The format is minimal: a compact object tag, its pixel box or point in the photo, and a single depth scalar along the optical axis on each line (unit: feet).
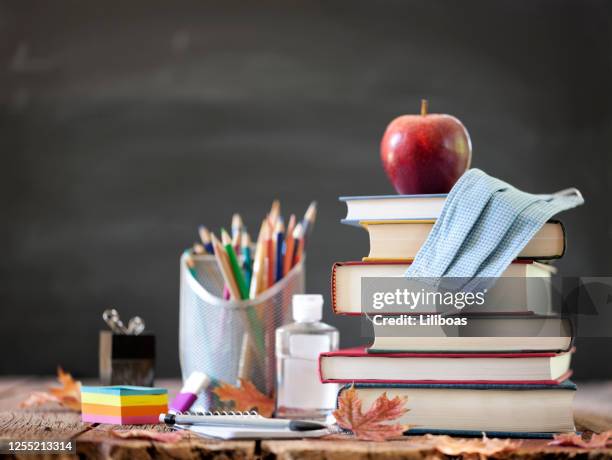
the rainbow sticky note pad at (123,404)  2.92
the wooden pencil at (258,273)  3.69
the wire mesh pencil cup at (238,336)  3.66
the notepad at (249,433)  2.54
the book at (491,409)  2.72
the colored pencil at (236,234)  3.97
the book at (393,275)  2.84
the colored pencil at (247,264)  3.80
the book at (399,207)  2.97
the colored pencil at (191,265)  3.90
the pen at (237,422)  2.62
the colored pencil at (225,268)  3.68
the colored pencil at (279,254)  3.76
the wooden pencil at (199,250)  4.02
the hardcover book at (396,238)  2.95
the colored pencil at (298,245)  3.85
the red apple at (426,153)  3.23
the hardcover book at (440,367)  2.73
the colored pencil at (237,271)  3.70
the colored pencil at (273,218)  3.92
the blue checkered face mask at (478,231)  2.78
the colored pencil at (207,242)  3.95
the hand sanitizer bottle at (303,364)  3.35
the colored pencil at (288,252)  3.79
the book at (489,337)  2.78
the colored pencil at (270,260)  3.73
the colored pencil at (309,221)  4.03
